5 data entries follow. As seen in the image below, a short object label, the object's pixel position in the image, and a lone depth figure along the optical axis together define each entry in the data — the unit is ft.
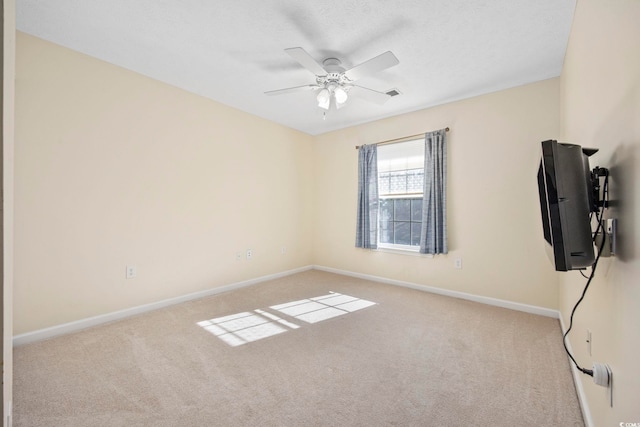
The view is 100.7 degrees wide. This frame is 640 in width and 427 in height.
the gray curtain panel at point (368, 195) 13.94
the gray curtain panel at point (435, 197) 11.51
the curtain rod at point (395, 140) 12.41
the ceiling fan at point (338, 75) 6.88
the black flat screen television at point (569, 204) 3.55
